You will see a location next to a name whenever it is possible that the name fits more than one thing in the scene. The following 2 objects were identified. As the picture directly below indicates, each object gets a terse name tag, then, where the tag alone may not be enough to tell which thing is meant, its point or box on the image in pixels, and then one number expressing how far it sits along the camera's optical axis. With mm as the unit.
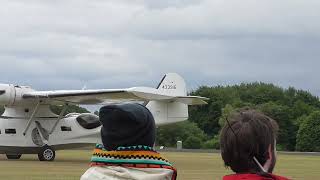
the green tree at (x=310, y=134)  77119
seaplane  32531
